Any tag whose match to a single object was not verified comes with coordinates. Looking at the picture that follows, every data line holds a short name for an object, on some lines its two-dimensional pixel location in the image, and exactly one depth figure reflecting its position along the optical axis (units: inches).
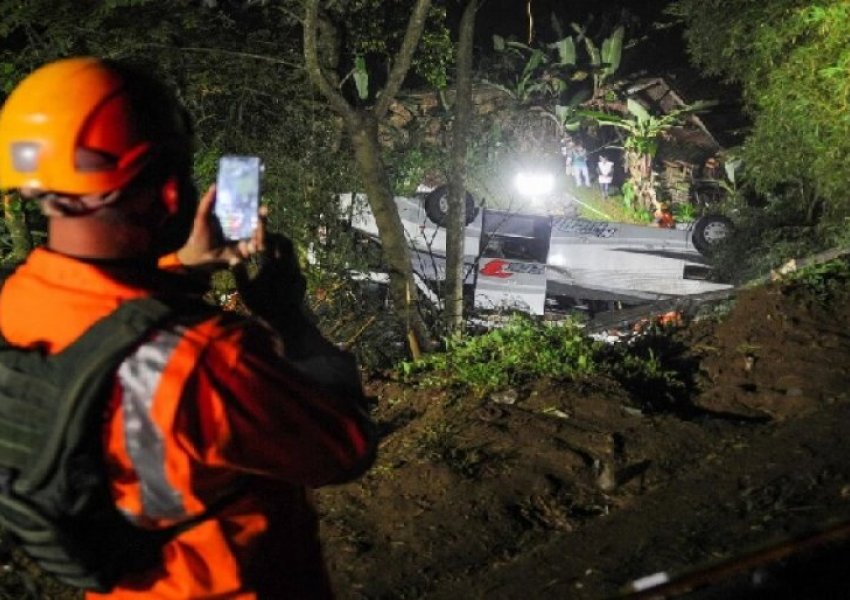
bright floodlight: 740.0
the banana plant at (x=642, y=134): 848.9
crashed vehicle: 599.8
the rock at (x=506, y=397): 229.8
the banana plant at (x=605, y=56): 860.6
